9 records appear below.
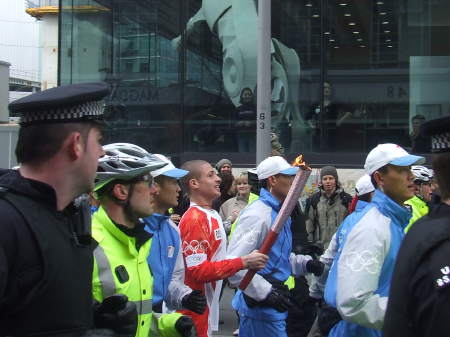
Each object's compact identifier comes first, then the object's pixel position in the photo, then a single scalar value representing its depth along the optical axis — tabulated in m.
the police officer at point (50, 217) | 2.30
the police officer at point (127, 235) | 3.50
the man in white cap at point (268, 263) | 5.84
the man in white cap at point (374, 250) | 3.83
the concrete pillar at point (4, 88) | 9.20
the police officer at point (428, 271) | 2.38
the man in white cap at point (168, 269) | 4.56
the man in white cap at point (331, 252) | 4.92
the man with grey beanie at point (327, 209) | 10.34
